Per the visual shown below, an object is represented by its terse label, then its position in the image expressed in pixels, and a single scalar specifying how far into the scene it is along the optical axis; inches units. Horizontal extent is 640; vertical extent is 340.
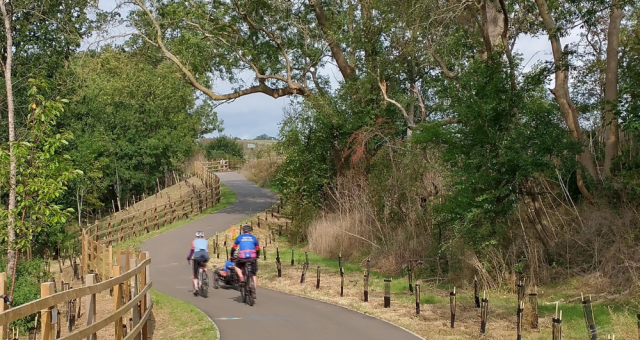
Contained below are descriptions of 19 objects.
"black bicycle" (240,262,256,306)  585.6
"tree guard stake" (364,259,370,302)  590.9
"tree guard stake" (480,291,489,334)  438.8
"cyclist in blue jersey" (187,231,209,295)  642.8
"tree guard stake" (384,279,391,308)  556.4
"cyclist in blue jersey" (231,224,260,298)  607.2
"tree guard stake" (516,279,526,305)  468.3
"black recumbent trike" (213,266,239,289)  693.4
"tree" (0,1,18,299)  506.3
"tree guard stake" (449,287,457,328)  468.0
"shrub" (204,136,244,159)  3542.1
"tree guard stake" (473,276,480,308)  522.0
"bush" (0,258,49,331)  601.7
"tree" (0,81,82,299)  487.8
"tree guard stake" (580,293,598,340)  388.8
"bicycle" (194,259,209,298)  639.8
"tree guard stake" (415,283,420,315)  514.5
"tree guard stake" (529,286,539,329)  446.0
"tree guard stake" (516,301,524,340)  409.3
